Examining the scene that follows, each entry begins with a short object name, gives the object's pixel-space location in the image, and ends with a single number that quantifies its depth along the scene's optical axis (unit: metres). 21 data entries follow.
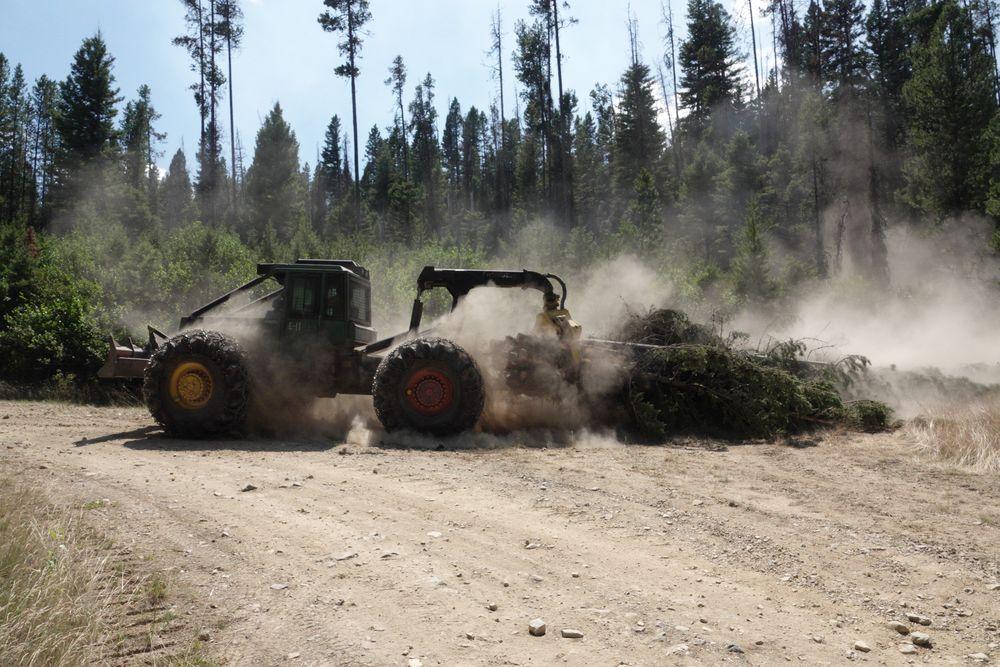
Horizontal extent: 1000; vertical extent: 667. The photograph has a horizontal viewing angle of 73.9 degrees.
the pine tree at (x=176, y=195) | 56.86
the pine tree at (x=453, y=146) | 76.62
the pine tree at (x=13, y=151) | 46.80
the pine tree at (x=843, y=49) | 38.06
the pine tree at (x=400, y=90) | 55.52
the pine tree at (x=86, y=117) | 39.09
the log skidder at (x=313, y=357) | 9.30
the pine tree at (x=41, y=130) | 57.75
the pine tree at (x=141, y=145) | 47.81
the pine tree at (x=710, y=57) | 47.38
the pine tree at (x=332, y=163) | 82.25
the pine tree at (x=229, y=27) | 39.06
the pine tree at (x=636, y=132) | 50.34
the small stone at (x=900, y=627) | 3.77
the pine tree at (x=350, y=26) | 34.81
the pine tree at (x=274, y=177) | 41.31
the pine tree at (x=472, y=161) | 72.94
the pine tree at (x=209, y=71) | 39.00
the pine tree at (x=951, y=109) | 28.73
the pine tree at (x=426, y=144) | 57.47
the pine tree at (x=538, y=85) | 37.97
